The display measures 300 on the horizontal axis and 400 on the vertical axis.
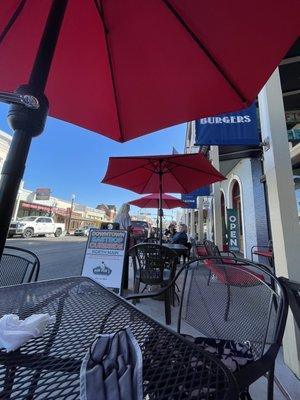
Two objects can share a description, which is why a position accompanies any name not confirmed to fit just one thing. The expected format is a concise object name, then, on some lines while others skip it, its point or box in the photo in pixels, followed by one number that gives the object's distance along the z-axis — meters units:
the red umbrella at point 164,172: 3.85
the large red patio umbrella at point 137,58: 1.06
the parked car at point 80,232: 31.07
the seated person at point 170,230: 11.66
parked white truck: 17.37
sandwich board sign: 3.42
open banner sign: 7.76
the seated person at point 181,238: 6.25
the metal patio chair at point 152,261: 2.96
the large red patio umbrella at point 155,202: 7.73
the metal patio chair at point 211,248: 3.00
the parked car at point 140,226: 15.75
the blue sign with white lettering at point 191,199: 13.05
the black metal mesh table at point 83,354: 0.58
